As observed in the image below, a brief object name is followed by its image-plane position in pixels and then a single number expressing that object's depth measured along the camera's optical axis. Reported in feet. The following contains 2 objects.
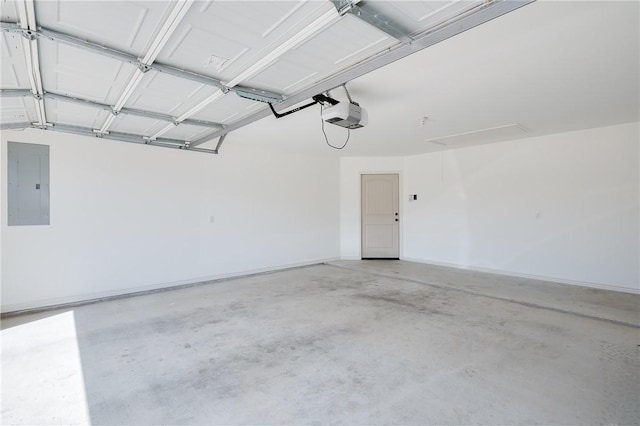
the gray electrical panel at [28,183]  12.55
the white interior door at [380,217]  24.53
